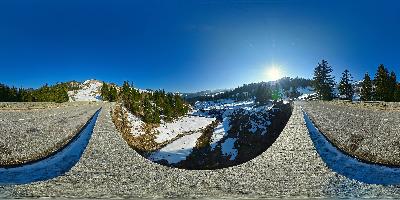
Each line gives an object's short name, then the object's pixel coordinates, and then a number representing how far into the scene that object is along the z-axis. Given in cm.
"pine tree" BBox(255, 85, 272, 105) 12638
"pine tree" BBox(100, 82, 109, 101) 13175
